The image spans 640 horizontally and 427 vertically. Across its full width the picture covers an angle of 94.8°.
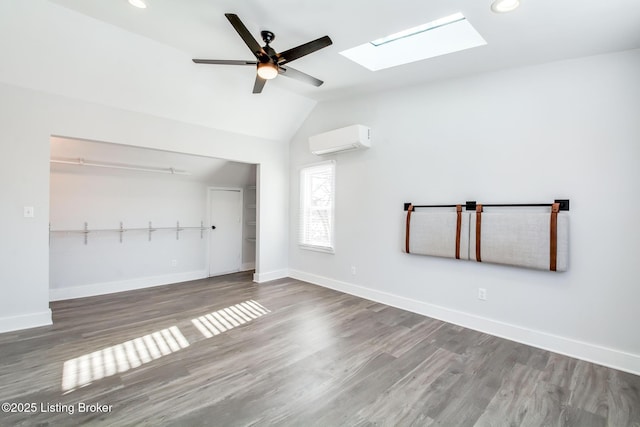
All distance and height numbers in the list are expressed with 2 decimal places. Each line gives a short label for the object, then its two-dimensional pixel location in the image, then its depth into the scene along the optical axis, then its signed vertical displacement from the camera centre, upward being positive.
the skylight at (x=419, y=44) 2.82 +1.78
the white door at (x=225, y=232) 5.79 -0.42
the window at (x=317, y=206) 4.91 +0.10
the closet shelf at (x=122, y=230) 4.26 -0.32
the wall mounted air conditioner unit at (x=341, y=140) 4.15 +1.07
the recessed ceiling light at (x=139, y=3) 2.45 +1.74
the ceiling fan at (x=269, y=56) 2.36 +1.38
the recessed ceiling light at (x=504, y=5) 2.16 +1.56
